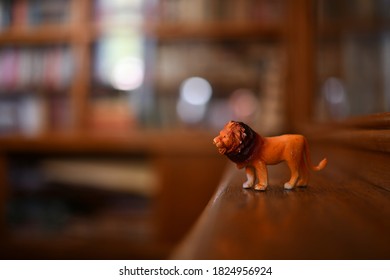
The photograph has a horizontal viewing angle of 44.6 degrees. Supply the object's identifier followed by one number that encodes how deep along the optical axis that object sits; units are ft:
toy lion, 2.20
